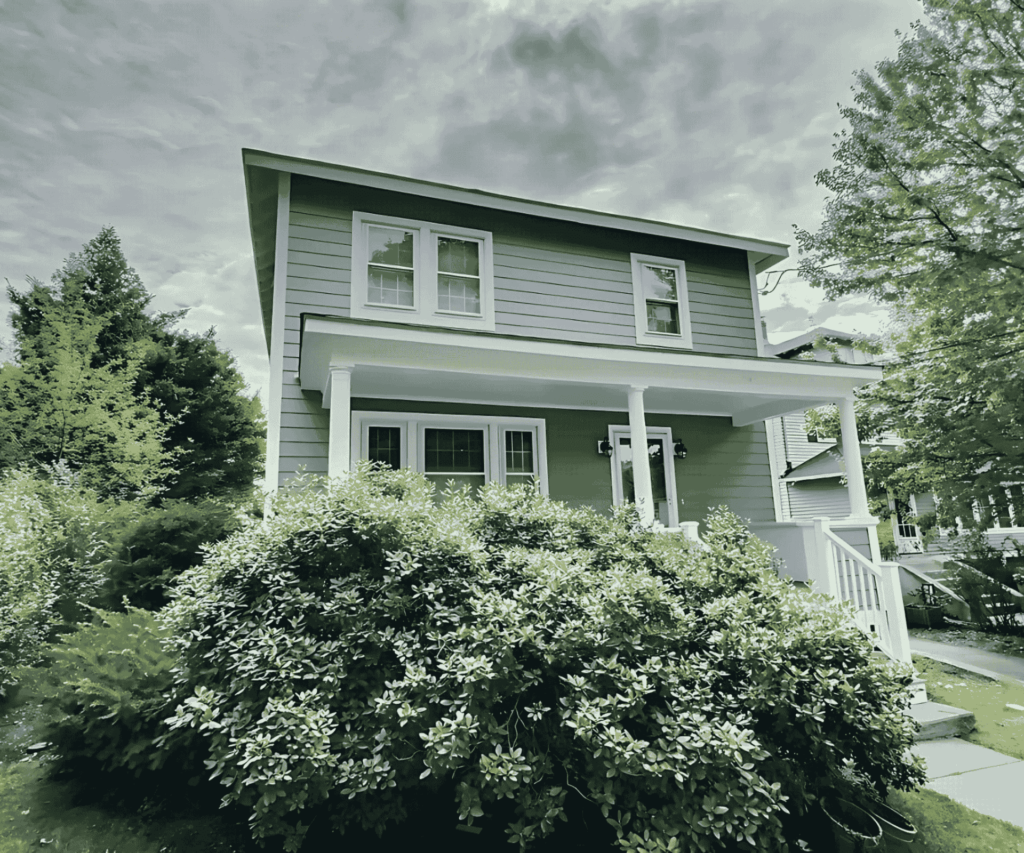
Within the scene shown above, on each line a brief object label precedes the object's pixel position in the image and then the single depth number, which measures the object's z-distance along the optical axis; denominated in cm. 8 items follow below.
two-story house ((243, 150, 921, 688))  646
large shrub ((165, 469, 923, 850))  233
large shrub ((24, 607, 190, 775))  322
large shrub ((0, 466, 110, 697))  484
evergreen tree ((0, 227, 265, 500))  1448
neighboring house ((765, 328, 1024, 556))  1658
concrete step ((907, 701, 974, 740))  459
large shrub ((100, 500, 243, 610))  557
